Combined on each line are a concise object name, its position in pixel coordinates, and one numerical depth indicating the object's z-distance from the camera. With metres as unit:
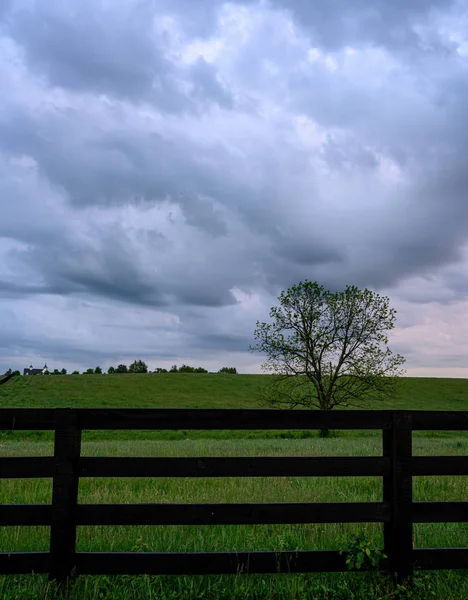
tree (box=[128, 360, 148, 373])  118.94
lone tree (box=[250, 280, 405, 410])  38.06
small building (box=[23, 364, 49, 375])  93.69
